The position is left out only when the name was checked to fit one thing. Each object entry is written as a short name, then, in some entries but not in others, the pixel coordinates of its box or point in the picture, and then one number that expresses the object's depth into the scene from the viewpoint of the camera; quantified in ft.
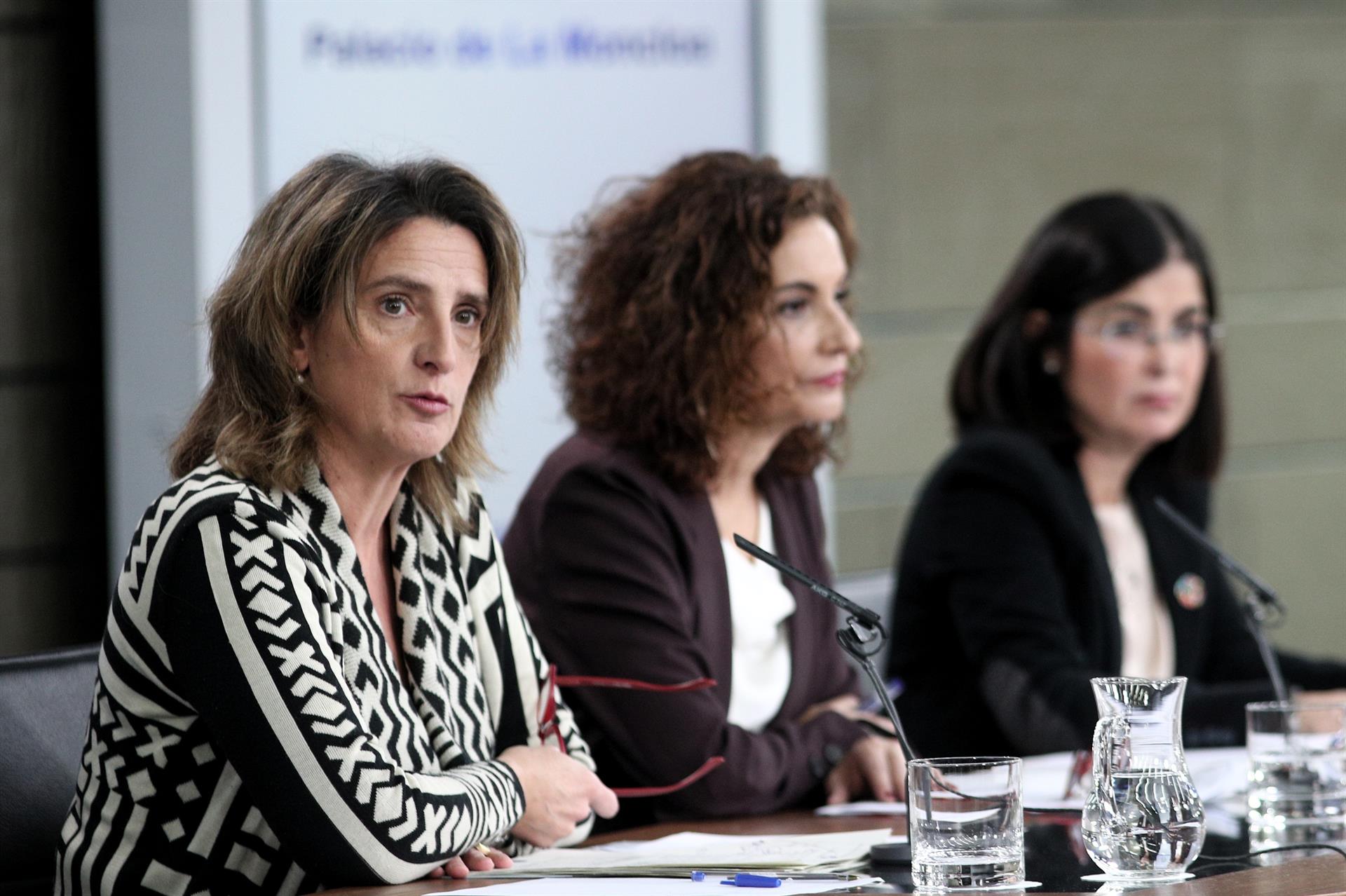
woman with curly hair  18.08
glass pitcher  16.52
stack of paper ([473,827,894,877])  16.74
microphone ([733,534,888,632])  16.86
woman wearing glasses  19.44
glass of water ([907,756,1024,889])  16.45
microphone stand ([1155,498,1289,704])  18.14
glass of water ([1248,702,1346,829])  17.40
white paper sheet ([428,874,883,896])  16.50
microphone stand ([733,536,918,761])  16.88
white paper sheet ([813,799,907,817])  17.76
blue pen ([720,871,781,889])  16.56
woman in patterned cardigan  16.66
